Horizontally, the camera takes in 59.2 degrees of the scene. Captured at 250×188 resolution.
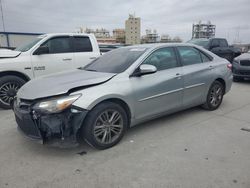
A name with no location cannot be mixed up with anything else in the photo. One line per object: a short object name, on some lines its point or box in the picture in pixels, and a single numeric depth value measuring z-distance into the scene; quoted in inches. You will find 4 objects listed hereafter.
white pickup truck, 206.5
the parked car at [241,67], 332.5
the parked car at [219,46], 475.8
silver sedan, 113.7
